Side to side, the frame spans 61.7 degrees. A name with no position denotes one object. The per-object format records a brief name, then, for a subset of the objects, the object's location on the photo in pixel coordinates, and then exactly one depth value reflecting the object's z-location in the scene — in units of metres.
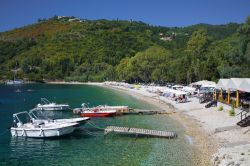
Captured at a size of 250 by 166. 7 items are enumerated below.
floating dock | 26.58
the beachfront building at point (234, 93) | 30.26
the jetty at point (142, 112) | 40.32
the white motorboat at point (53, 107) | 47.61
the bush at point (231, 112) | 29.49
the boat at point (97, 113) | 39.46
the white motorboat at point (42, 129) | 28.17
